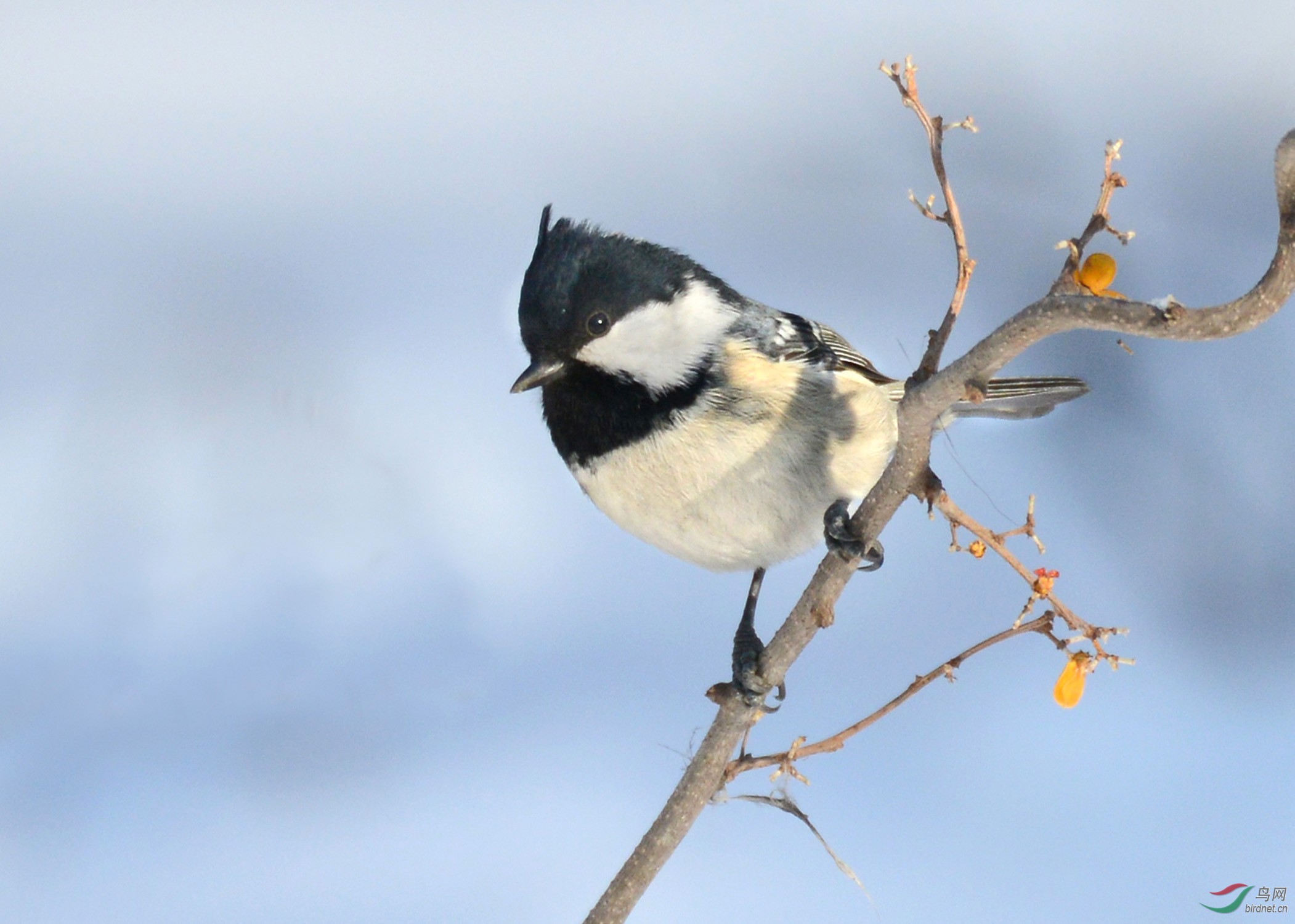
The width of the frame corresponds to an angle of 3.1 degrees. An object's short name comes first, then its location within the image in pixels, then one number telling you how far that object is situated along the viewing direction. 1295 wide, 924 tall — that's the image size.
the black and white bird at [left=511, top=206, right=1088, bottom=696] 3.37
